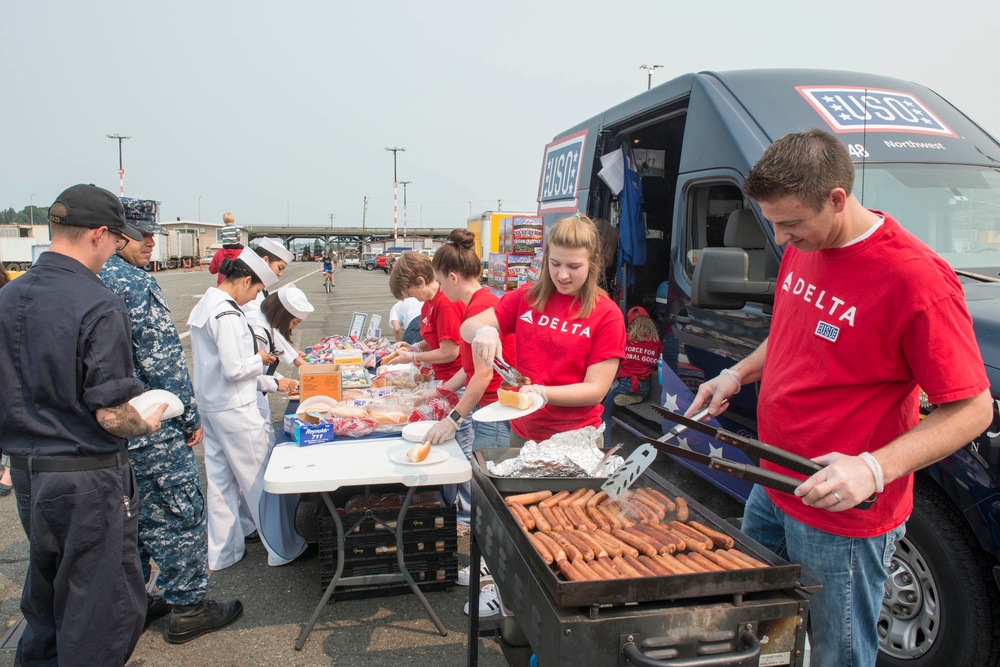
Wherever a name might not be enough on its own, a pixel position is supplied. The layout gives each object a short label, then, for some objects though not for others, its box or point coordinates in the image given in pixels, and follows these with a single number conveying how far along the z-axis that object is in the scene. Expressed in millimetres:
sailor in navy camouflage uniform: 3047
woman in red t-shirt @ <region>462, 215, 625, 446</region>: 2861
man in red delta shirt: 1648
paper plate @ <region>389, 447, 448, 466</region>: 3213
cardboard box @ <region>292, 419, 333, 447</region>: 3635
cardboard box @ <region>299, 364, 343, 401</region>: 4387
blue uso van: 2469
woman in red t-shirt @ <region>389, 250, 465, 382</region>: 4695
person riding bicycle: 27688
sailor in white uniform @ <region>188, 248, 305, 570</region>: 3723
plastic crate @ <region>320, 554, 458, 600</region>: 3566
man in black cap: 2324
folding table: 3037
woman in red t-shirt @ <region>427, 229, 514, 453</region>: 3748
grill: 1633
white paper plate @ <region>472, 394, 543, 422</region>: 2453
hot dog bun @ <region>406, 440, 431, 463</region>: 3188
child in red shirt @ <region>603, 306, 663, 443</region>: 5355
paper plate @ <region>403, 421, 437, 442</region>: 3498
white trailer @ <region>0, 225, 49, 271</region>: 33281
